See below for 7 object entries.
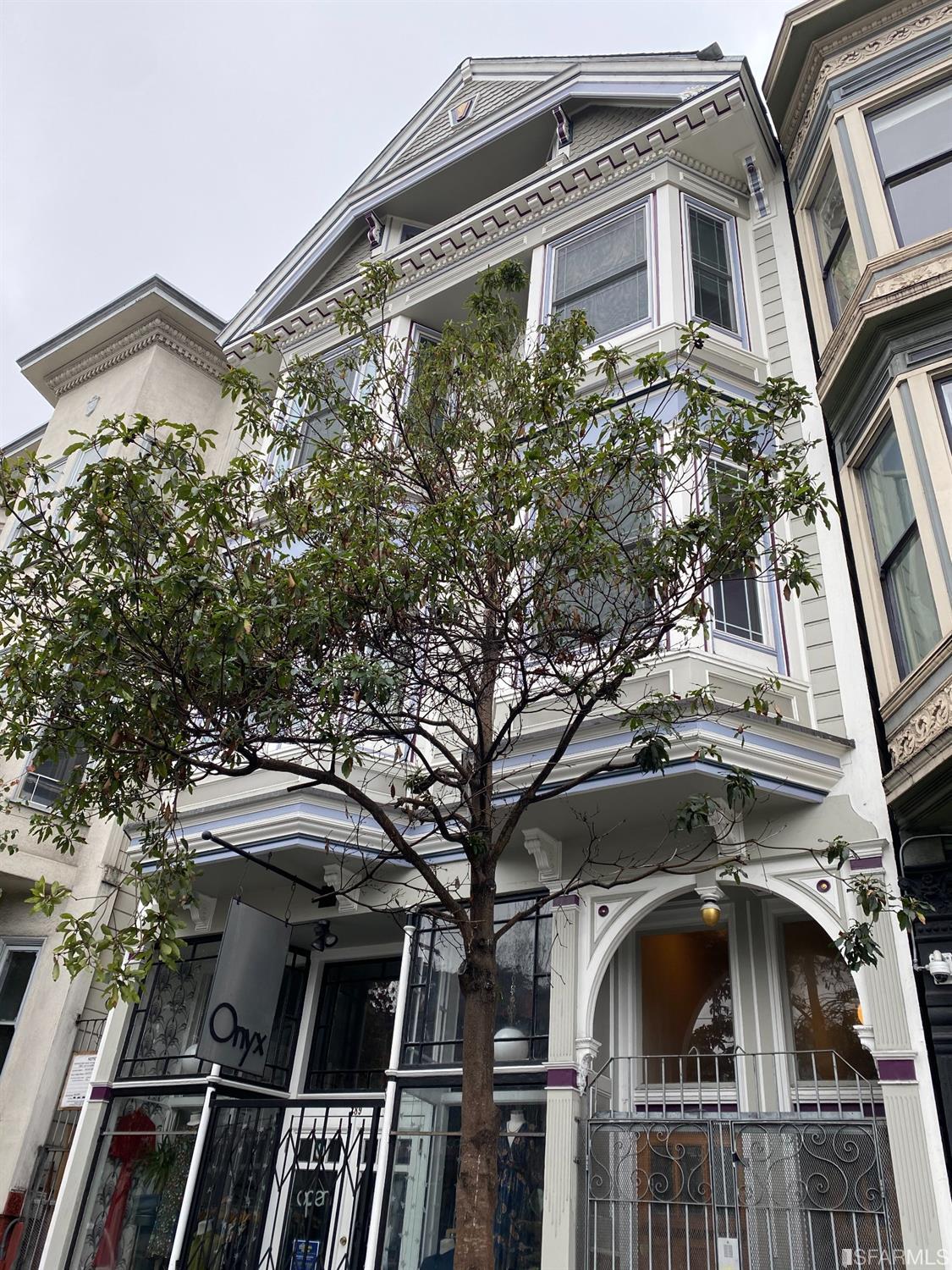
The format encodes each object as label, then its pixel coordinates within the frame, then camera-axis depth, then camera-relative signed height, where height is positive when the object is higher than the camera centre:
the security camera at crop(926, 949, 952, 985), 7.25 +2.19
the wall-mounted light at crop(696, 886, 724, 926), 8.43 +2.84
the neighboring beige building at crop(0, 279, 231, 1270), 12.82 +4.53
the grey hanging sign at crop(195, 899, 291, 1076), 9.80 +2.32
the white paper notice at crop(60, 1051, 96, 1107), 11.95 +1.70
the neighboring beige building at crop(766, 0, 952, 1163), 7.81 +7.68
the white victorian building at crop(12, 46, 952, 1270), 7.68 +2.29
